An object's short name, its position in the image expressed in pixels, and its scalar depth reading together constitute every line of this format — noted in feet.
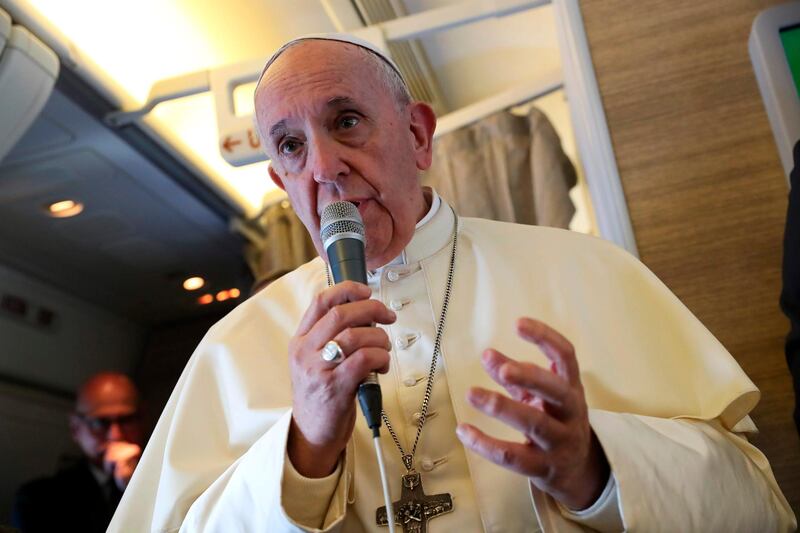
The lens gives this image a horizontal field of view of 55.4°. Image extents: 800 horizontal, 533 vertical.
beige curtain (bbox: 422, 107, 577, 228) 9.88
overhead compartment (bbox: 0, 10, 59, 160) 7.82
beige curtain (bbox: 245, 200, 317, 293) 12.01
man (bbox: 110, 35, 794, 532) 3.26
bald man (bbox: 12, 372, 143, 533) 10.21
